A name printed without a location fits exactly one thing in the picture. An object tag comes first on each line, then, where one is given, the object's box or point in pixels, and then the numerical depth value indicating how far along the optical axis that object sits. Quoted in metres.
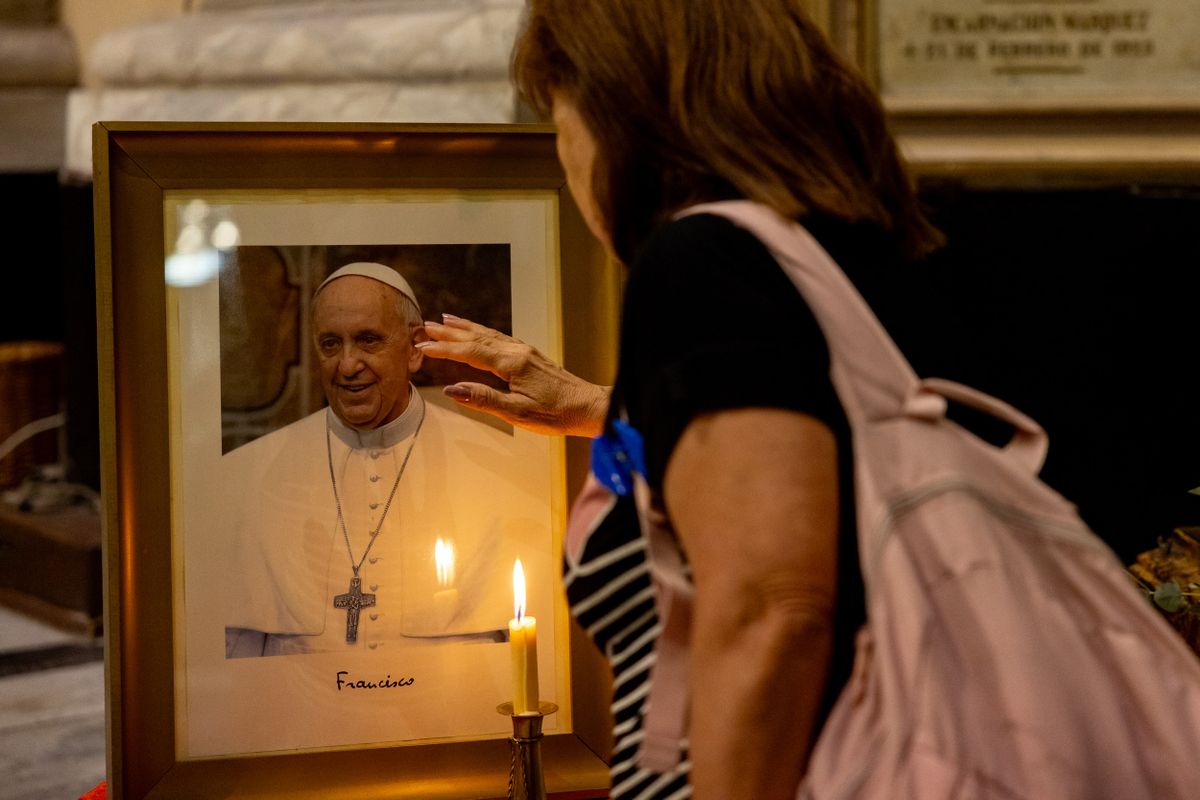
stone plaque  2.82
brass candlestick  2.49
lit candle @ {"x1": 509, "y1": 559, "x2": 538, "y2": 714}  2.50
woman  2.14
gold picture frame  2.50
